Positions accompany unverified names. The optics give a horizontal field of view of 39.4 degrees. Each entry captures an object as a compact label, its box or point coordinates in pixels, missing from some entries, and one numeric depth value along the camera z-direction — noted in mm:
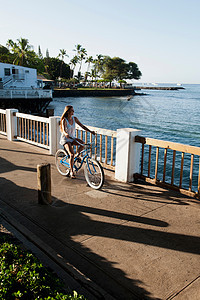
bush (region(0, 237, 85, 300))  2447
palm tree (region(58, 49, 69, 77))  107000
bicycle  5857
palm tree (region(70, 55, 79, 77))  111250
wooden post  5055
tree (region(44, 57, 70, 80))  104938
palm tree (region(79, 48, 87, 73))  111288
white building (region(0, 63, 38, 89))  44891
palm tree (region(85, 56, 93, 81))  117250
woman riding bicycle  6221
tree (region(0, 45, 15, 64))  71325
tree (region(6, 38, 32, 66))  71762
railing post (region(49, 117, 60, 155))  8692
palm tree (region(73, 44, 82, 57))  109938
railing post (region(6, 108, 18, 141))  10891
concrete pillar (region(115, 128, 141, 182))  6168
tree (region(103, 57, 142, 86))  119312
